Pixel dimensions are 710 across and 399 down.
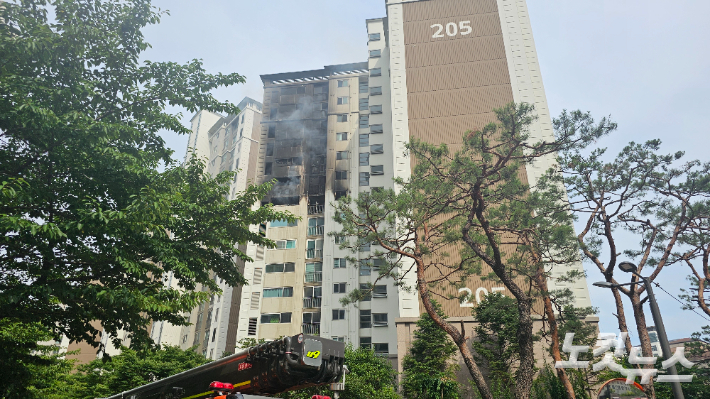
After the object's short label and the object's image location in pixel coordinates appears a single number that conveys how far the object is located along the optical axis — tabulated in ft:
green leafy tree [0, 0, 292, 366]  30.53
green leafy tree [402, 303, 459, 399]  74.90
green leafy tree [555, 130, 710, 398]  58.75
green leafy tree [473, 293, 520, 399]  76.74
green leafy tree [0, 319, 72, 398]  34.94
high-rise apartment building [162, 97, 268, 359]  137.49
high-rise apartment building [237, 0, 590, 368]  115.14
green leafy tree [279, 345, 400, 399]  75.46
